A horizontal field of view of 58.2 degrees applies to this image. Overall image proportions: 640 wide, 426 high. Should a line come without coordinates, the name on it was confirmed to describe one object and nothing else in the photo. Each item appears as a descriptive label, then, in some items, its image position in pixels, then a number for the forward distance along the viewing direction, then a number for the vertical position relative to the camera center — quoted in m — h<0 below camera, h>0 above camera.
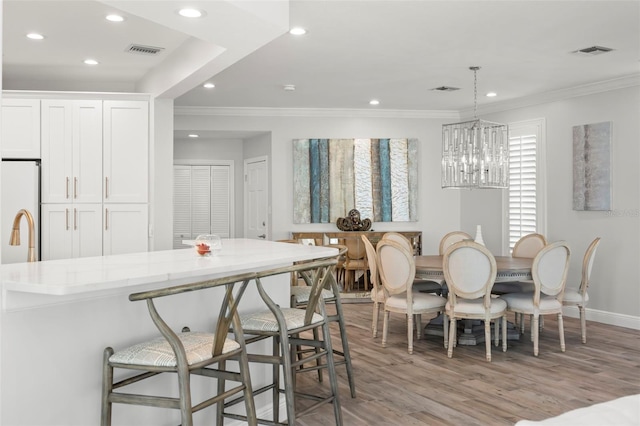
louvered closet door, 9.15 +0.14
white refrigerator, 4.93 +0.10
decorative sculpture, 7.83 -0.18
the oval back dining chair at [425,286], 5.90 -0.79
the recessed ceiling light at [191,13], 3.09 +1.07
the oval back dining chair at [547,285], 4.87 -0.65
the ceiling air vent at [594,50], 4.88 +1.37
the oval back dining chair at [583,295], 5.34 -0.80
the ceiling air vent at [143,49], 4.67 +1.32
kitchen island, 2.17 -0.49
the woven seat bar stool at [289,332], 2.80 -0.63
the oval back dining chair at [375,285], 5.38 -0.71
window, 6.98 +0.32
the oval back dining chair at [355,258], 7.60 -0.64
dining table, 5.07 -0.59
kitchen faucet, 2.87 -0.13
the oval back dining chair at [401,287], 4.96 -0.67
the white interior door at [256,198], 8.41 +0.19
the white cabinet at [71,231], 5.03 -0.18
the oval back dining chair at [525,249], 5.88 -0.43
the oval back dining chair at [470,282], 4.70 -0.60
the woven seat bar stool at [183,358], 2.19 -0.59
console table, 7.65 -0.35
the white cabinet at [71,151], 5.04 +0.52
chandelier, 5.61 +0.51
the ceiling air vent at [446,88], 6.48 +1.38
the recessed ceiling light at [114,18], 3.96 +1.33
